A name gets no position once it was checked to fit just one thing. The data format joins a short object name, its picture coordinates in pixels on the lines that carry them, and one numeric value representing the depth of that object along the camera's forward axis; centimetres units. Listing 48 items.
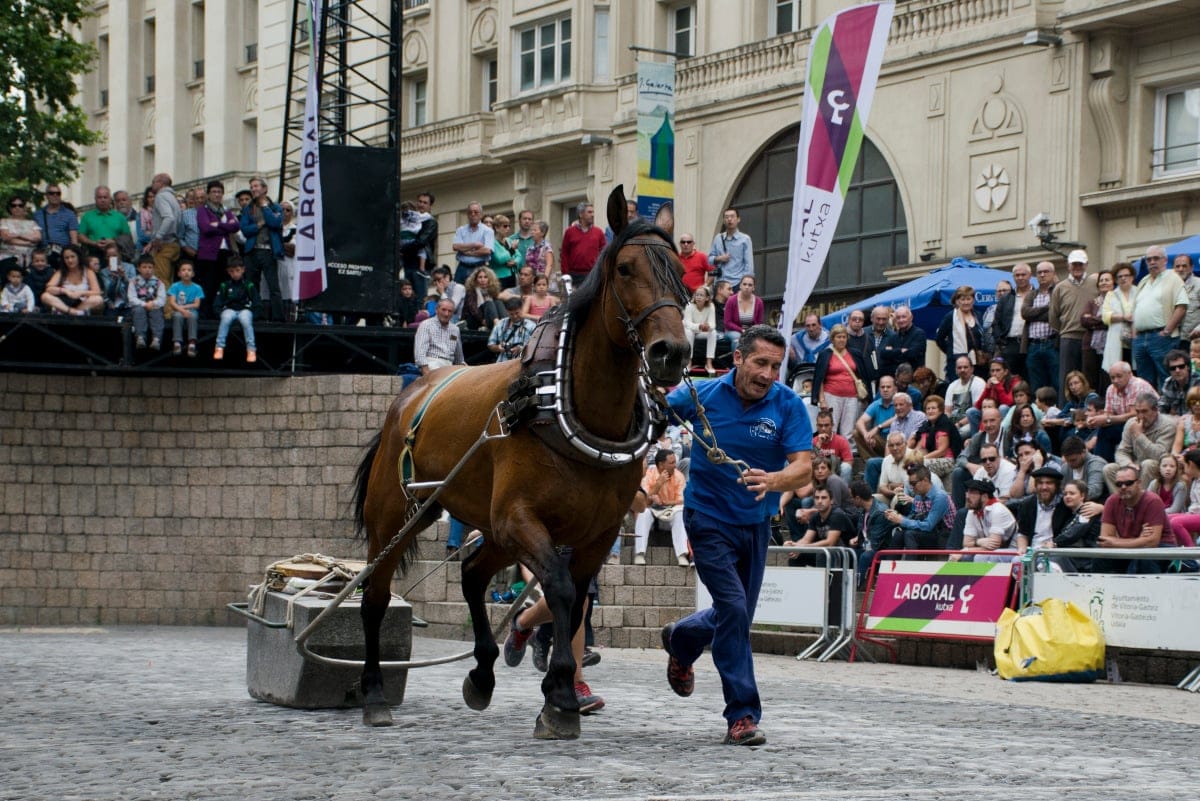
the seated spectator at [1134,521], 1605
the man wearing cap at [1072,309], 2089
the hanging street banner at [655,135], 2989
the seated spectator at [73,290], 2538
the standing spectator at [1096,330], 2061
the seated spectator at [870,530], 1959
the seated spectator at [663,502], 2170
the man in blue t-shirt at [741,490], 960
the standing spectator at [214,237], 2564
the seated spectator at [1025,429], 1930
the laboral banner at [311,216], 2456
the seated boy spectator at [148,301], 2544
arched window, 3547
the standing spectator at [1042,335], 2153
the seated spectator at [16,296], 2520
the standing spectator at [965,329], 2270
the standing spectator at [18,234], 2534
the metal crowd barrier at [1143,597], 1530
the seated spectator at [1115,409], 1883
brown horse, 914
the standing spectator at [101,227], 2644
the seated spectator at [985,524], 1789
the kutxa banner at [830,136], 1870
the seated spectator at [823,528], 2000
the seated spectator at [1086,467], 1764
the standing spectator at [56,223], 2586
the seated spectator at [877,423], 2225
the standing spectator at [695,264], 2462
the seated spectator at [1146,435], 1781
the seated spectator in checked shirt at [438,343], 2395
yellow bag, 1589
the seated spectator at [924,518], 1903
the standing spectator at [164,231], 2577
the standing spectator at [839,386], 2309
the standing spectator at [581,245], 2398
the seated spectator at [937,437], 2058
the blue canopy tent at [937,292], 2541
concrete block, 1141
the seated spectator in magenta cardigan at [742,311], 2464
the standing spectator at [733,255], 2645
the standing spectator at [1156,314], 1969
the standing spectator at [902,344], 2333
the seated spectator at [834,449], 2183
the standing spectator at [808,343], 2434
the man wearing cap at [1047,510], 1741
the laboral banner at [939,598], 1733
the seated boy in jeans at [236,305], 2562
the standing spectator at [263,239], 2598
